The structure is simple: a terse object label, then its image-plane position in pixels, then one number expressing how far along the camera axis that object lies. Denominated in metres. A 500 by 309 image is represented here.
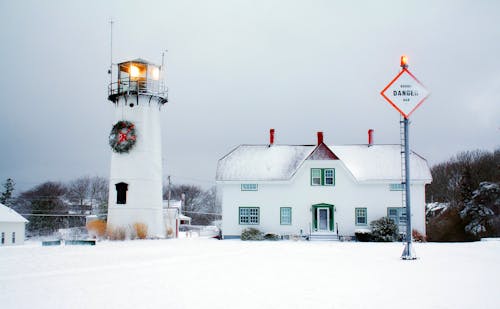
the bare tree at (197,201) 85.25
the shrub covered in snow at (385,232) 30.91
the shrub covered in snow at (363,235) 31.41
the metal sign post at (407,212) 14.84
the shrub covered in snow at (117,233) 30.53
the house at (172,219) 36.25
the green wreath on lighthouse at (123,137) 32.16
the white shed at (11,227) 36.53
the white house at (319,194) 33.56
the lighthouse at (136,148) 31.55
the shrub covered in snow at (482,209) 39.50
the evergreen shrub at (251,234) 32.38
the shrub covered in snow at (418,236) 31.80
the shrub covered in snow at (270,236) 33.00
